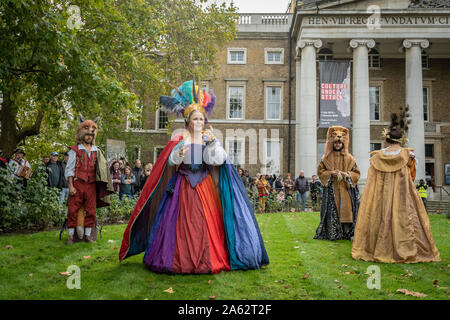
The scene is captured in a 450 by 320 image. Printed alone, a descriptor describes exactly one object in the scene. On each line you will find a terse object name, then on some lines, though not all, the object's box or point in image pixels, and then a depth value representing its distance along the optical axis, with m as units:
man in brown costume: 8.30
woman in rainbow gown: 4.82
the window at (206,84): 28.69
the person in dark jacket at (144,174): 13.56
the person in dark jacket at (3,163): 8.98
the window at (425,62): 28.44
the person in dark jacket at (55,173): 11.17
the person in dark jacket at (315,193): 17.33
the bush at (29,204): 8.25
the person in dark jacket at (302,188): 16.86
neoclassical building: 27.22
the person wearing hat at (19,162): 9.81
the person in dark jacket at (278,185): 18.20
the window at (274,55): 29.19
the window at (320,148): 28.32
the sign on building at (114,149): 17.91
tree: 6.81
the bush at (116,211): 10.74
